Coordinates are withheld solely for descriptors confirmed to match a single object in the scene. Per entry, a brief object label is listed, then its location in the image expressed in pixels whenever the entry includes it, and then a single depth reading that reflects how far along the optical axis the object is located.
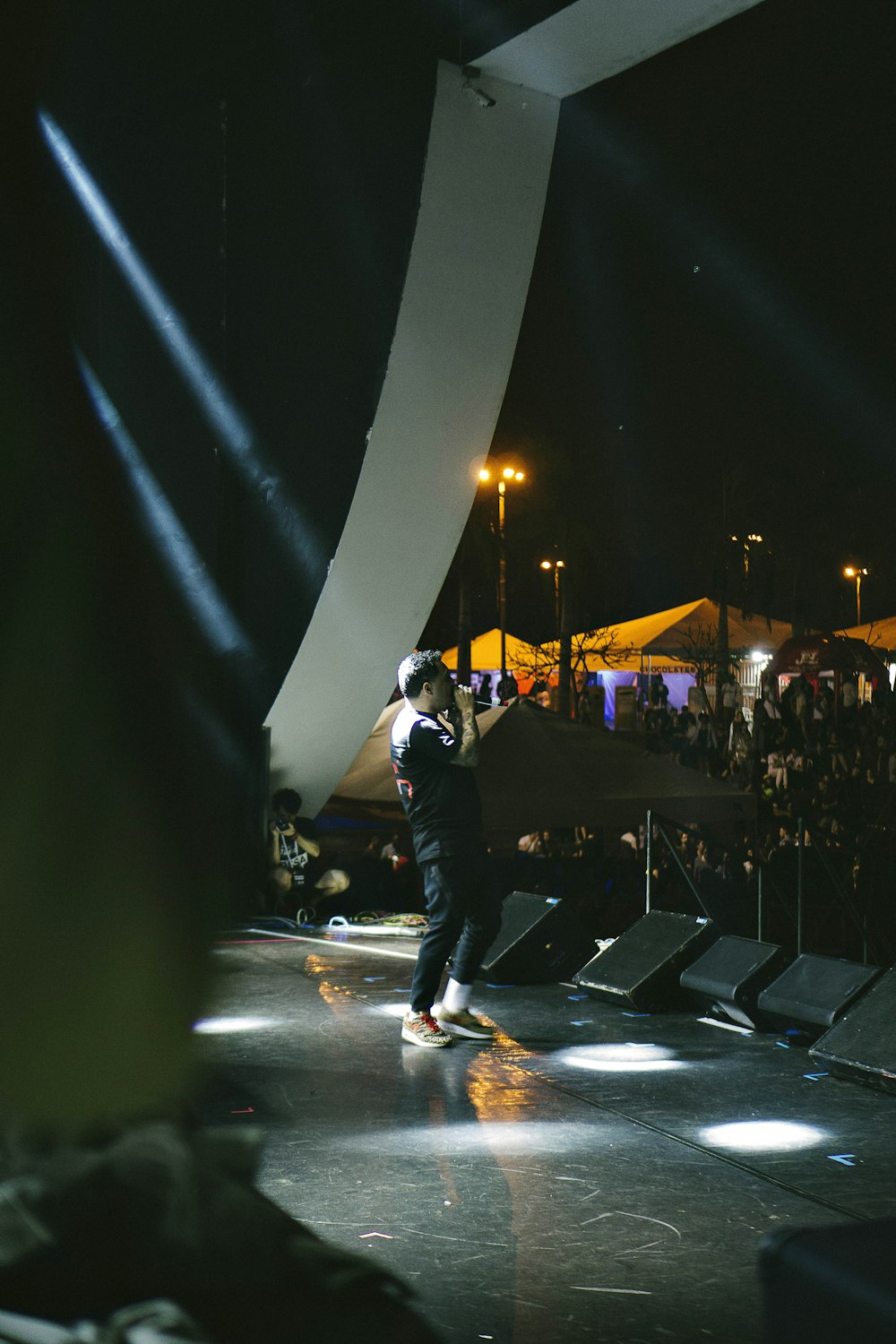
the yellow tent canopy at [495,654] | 31.00
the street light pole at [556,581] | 37.25
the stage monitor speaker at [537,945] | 7.67
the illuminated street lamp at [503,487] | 29.05
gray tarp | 11.66
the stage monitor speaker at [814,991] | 5.71
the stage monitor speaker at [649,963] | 6.78
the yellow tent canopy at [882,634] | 22.77
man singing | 5.94
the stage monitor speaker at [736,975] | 6.26
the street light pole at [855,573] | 41.09
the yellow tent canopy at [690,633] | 25.34
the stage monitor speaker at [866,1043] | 5.09
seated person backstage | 10.67
